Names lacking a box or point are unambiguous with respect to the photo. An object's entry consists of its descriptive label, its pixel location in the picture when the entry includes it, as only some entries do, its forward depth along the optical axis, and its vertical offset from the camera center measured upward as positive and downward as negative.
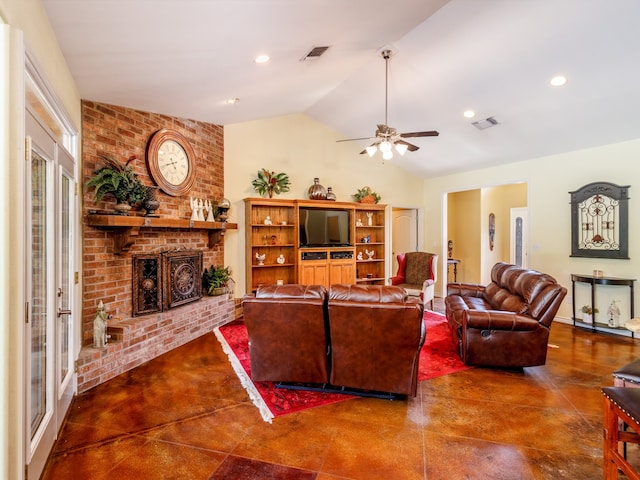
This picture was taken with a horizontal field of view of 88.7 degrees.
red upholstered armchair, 5.57 -0.61
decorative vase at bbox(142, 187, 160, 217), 3.76 +0.43
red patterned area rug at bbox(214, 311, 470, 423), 2.66 -1.33
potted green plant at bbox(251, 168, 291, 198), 5.67 +1.00
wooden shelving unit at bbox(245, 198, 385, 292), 5.64 -0.21
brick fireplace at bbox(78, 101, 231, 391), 3.25 -0.26
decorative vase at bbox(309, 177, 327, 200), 6.11 +0.89
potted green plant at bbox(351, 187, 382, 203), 6.70 +0.89
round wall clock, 4.09 +1.05
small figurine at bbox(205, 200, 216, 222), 4.88 +0.43
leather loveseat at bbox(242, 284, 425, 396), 2.51 -0.77
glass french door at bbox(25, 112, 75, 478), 1.72 -0.38
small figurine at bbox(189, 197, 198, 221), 4.60 +0.45
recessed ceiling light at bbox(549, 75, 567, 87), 3.59 +1.76
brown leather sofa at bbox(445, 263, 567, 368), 3.13 -0.89
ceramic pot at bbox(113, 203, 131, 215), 3.38 +0.34
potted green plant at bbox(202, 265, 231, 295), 4.96 -0.62
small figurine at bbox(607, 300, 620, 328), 4.55 -1.07
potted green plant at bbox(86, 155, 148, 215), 3.27 +0.57
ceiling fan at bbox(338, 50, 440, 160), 3.66 +1.14
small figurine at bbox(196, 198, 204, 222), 4.71 +0.43
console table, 4.36 -0.61
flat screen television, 5.88 +0.23
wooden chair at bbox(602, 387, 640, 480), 1.58 -0.93
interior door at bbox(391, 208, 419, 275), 7.62 +0.20
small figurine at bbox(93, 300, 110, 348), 3.10 -0.84
